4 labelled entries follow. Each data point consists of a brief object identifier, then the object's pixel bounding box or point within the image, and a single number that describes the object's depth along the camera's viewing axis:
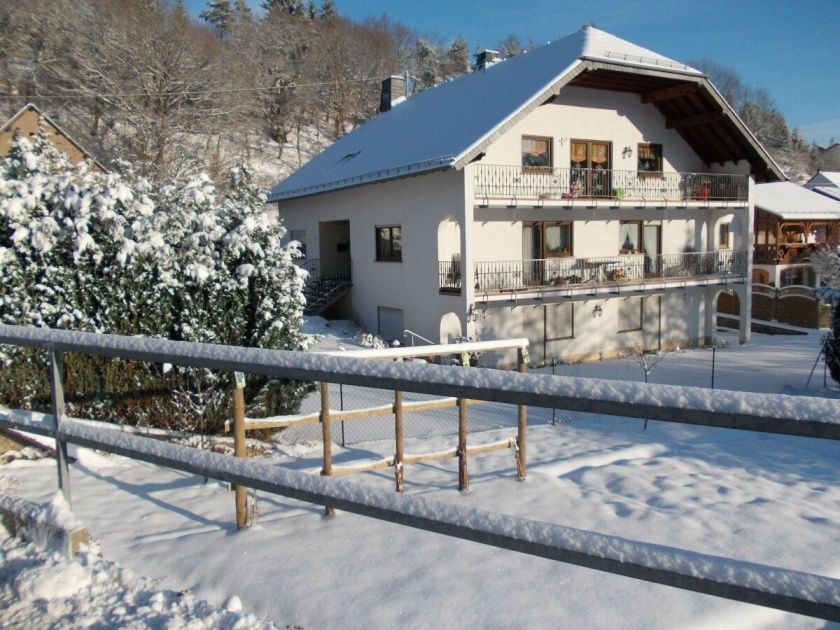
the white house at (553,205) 19.23
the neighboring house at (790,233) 37.06
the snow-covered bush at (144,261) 7.60
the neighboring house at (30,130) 27.55
